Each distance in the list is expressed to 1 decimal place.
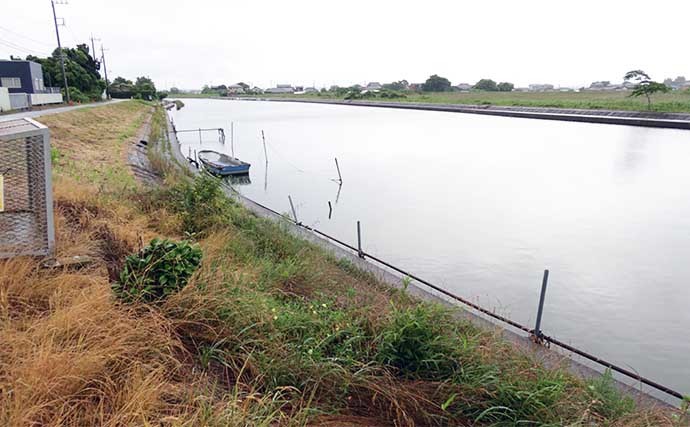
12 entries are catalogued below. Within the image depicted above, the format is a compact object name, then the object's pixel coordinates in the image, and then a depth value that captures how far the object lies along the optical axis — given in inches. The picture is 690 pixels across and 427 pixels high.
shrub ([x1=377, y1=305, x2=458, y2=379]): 138.6
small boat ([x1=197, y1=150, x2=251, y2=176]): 857.5
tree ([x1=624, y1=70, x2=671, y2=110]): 1718.8
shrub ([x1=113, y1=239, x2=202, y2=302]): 136.0
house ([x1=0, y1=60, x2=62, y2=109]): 1476.0
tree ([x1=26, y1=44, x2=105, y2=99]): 1955.0
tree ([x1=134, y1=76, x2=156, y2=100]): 3262.8
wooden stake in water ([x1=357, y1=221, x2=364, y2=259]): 364.5
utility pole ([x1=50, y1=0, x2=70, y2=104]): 1625.2
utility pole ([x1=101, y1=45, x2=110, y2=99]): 2495.1
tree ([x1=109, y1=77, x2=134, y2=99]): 3112.5
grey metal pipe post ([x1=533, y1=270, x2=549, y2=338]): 226.7
